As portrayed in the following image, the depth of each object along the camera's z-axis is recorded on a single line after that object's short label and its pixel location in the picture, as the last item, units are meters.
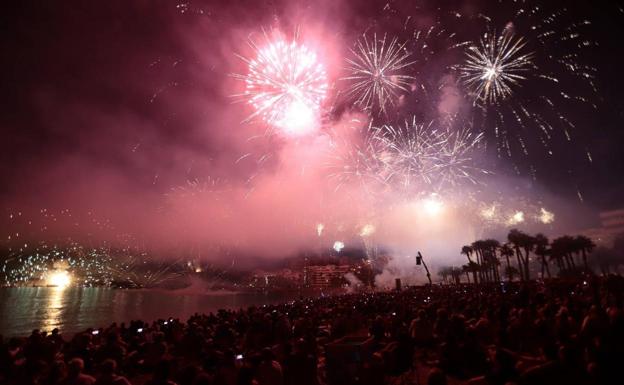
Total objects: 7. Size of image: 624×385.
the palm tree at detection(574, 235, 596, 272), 77.81
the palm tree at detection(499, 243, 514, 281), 88.62
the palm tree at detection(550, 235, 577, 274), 79.75
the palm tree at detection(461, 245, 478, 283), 100.81
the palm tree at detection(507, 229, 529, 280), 82.36
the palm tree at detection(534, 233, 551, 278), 83.10
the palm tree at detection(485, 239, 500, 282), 93.19
